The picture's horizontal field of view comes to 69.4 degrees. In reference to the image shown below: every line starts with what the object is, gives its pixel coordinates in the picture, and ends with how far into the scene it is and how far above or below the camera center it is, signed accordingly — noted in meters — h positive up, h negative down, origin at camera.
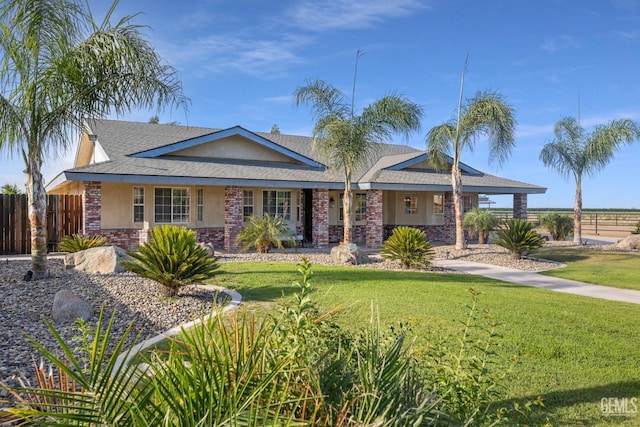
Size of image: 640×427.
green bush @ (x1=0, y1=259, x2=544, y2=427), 1.77 -0.73
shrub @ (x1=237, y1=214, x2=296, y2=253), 18.77 -0.39
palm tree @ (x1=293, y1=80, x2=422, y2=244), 17.89 +4.00
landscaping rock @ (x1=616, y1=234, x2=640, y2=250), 22.55 -0.91
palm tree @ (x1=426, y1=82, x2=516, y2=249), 19.17 +4.01
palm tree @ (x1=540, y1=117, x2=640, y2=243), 25.09 +4.28
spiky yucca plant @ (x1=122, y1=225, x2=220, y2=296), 9.38 -0.77
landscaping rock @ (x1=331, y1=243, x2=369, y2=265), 16.05 -1.11
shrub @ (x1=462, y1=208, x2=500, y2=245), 24.70 +0.10
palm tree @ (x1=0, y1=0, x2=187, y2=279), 10.25 +3.39
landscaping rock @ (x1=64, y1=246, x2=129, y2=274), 12.27 -1.00
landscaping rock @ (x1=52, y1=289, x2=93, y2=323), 7.65 -1.44
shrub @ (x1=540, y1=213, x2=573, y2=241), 28.53 -0.07
